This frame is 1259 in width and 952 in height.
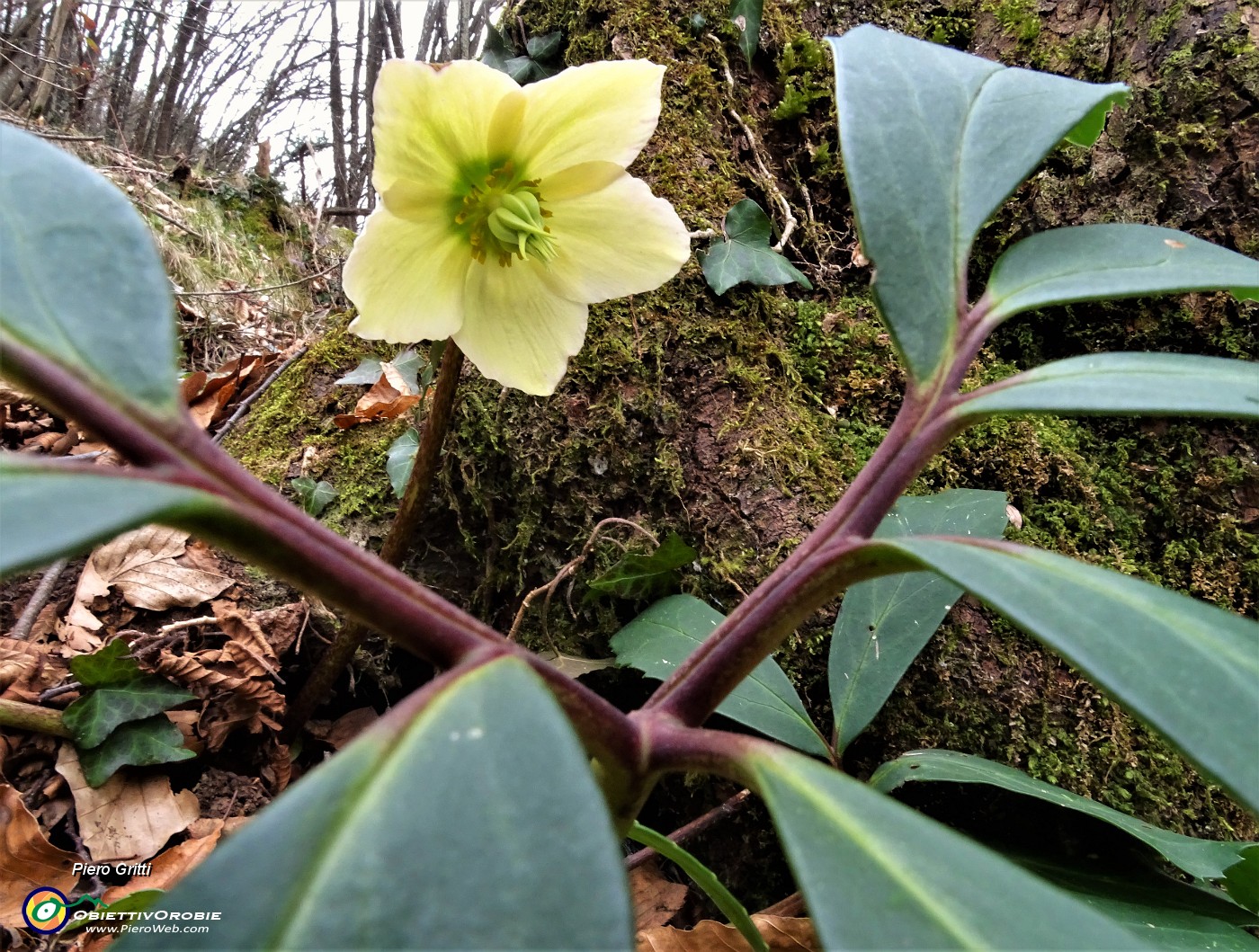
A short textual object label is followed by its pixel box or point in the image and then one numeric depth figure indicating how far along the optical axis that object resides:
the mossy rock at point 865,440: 0.19
